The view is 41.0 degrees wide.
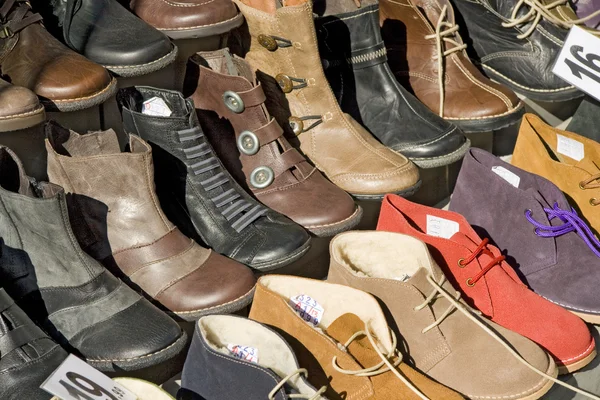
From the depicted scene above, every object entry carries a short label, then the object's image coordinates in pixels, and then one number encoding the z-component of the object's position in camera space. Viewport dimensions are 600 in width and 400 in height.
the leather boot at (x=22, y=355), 1.58
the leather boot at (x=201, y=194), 2.02
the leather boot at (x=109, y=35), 2.27
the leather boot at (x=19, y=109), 1.93
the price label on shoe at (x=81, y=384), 1.50
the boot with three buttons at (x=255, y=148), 2.22
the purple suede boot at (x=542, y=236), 2.17
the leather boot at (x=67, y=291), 1.72
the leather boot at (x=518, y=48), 3.16
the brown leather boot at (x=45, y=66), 2.08
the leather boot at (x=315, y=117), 2.38
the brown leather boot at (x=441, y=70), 2.81
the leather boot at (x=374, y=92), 2.54
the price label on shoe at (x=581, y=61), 2.53
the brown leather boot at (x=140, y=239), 1.86
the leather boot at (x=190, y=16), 2.38
